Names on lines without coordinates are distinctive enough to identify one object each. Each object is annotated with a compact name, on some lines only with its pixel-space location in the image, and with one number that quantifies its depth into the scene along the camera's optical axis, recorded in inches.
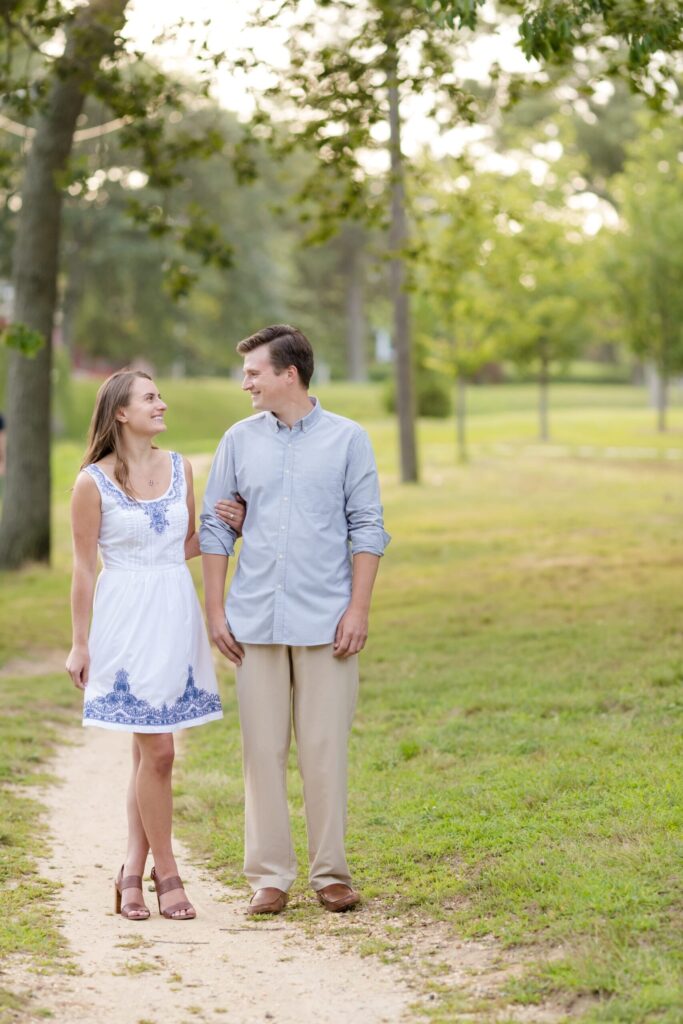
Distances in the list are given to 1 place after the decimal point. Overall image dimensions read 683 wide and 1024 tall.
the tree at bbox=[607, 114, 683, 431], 1337.4
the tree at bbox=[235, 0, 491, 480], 421.1
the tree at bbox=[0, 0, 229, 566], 470.3
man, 208.4
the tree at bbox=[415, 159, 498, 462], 1041.5
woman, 205.6
